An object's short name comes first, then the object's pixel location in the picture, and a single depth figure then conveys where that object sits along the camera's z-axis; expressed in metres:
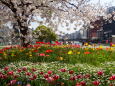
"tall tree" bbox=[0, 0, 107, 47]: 15.48
